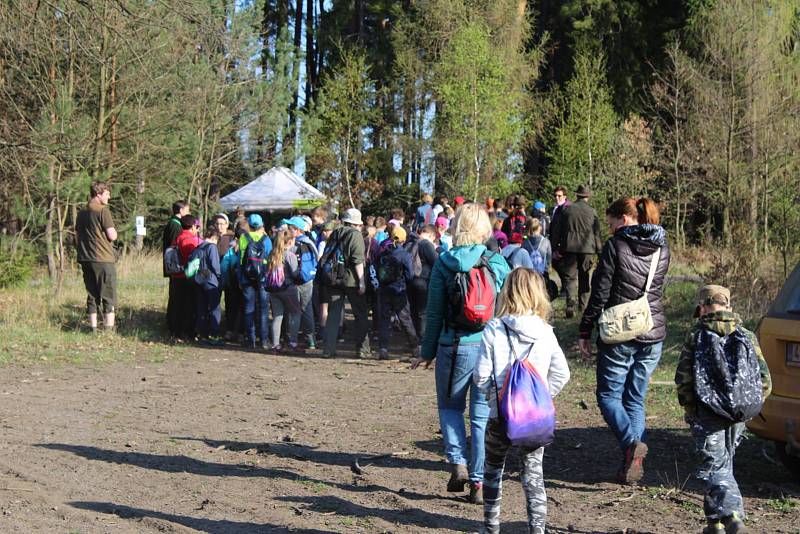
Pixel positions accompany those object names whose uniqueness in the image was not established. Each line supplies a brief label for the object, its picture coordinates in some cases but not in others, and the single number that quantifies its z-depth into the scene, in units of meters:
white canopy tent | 32.78
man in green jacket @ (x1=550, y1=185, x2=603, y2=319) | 15.29
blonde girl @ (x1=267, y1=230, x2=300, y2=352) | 14.35
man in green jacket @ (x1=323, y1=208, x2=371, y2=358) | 13.79
